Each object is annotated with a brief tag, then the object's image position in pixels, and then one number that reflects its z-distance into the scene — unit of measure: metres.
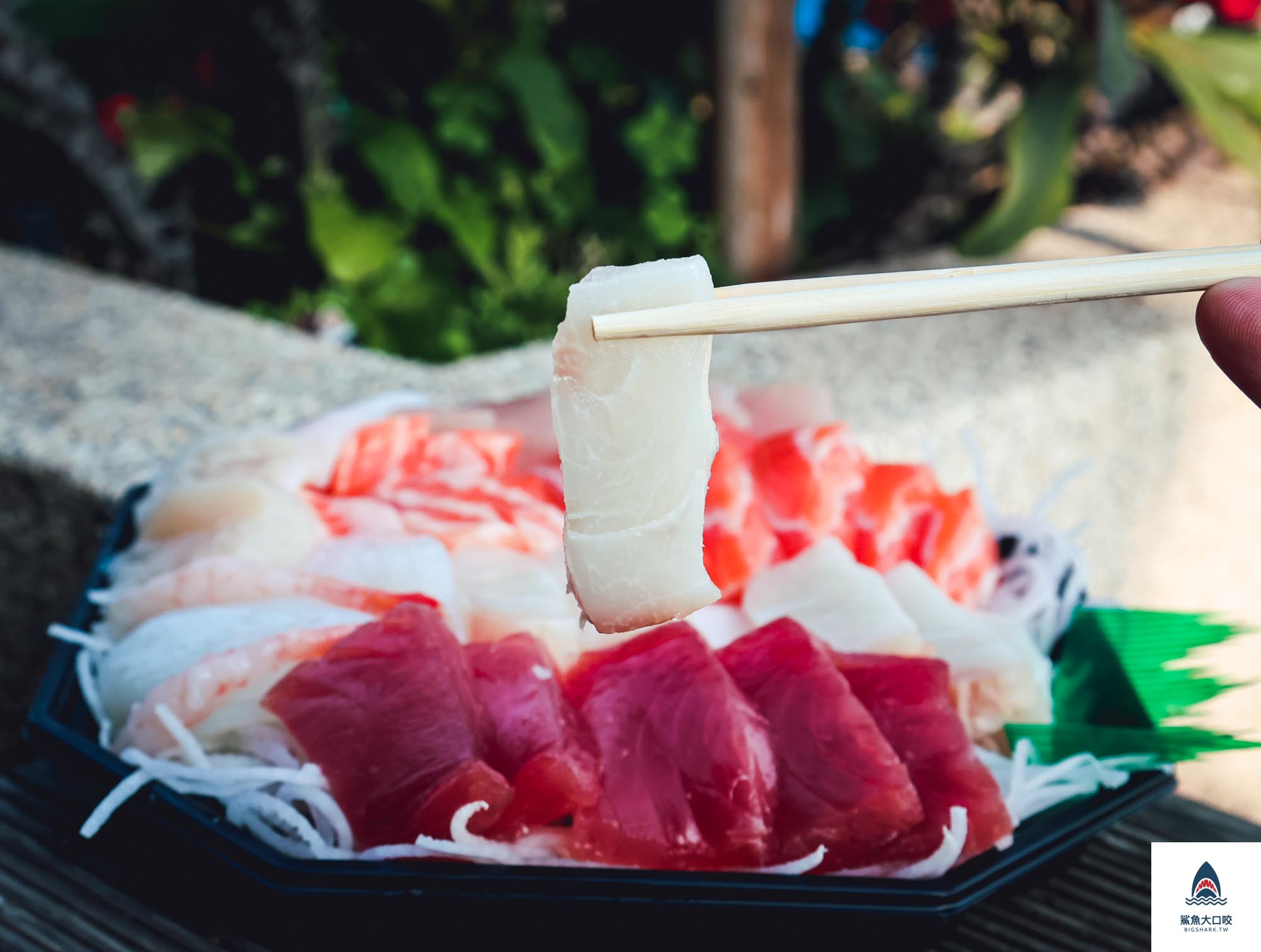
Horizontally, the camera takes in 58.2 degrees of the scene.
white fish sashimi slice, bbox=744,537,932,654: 0.25
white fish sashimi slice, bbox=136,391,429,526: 0.29
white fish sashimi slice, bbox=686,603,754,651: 0.26
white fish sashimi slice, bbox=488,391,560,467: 0.33
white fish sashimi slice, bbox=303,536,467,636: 0.25
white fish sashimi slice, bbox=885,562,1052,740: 0.24
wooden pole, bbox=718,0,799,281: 0.71
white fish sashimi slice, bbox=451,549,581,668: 0.24
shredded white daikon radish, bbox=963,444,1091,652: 0.27
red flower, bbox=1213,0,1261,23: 0.85
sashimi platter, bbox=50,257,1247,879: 0.19
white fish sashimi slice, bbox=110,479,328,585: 0.26
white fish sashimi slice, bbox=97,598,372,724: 0.23
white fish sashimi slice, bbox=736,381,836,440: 0.33
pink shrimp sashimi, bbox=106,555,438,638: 0.25
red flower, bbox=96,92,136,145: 0.84
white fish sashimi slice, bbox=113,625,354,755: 0.22
